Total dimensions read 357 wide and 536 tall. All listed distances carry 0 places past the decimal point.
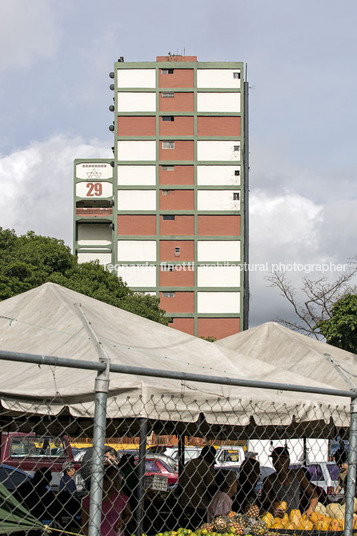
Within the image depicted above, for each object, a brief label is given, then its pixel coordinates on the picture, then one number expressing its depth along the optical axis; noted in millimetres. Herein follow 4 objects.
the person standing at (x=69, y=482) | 9612
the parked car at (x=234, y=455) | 20431
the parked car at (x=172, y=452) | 19711
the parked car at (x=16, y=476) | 11277
